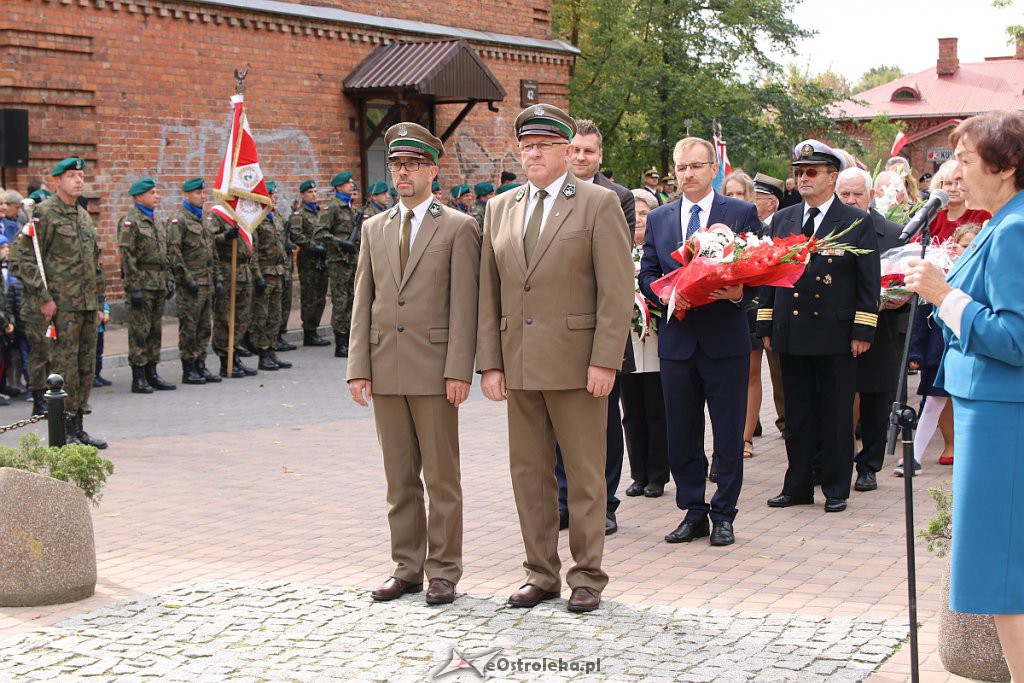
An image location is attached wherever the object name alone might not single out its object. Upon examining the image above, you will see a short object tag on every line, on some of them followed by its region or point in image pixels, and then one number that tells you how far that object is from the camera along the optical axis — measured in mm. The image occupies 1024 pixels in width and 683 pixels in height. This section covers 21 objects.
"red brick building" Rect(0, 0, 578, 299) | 16594
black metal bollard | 6746
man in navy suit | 6945
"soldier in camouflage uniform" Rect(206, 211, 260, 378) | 14727
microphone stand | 4090
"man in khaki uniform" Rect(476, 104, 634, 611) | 5660
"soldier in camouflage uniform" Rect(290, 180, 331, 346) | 17109
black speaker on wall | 14969
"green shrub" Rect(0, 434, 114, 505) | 6266
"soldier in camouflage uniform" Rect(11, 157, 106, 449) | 10281
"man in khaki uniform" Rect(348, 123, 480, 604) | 5887
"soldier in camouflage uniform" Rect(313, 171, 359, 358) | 16516
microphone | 4234
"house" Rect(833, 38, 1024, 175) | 62562
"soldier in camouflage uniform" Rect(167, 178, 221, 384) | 13914
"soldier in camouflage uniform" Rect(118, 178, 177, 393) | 13273
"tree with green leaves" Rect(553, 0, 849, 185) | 30641
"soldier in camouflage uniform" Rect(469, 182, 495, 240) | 21203
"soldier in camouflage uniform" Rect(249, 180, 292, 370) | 15195
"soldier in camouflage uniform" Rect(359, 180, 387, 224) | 17266
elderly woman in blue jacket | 3852
